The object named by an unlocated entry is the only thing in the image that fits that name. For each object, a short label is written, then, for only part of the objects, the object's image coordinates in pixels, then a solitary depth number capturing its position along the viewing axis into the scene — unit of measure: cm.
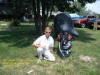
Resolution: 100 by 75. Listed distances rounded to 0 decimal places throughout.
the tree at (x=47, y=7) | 691
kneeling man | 349
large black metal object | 389
